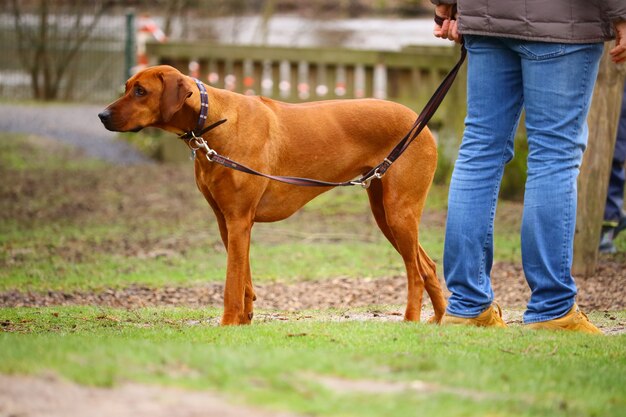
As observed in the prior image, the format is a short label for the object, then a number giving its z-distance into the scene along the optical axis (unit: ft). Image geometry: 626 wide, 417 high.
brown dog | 36.45
